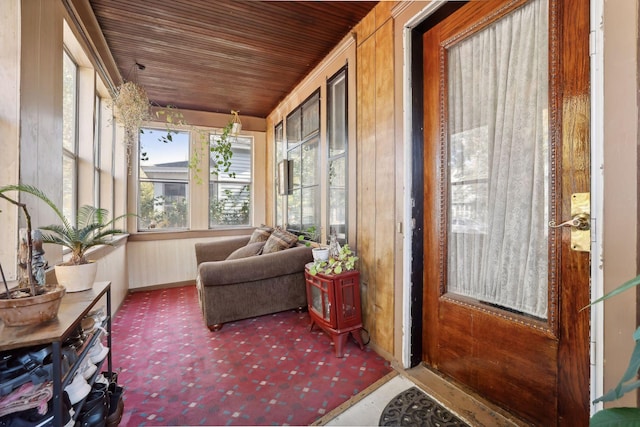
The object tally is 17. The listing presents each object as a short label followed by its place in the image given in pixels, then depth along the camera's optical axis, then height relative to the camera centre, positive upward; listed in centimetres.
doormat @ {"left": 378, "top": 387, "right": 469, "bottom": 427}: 144 -112
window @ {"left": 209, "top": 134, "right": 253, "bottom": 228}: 466 +41
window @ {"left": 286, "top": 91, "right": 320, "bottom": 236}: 323 +62
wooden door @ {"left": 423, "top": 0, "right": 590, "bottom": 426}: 118 +6
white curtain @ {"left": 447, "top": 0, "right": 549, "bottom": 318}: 132 +27
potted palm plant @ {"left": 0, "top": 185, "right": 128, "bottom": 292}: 140 -24
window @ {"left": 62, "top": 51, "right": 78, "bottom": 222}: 228 +67
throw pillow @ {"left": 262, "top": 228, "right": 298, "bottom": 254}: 311 -35
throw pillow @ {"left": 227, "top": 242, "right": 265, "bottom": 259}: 335 -48
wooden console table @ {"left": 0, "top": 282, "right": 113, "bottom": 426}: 92 -43
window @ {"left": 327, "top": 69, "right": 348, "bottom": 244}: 267 +60
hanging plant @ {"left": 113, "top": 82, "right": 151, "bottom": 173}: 280 +113
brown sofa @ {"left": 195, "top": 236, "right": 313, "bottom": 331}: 262 -75
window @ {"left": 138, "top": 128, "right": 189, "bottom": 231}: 419 +49
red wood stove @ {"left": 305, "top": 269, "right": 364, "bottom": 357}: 216 -77
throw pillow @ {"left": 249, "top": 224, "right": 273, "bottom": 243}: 371 -31
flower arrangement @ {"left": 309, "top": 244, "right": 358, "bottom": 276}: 221 -43
